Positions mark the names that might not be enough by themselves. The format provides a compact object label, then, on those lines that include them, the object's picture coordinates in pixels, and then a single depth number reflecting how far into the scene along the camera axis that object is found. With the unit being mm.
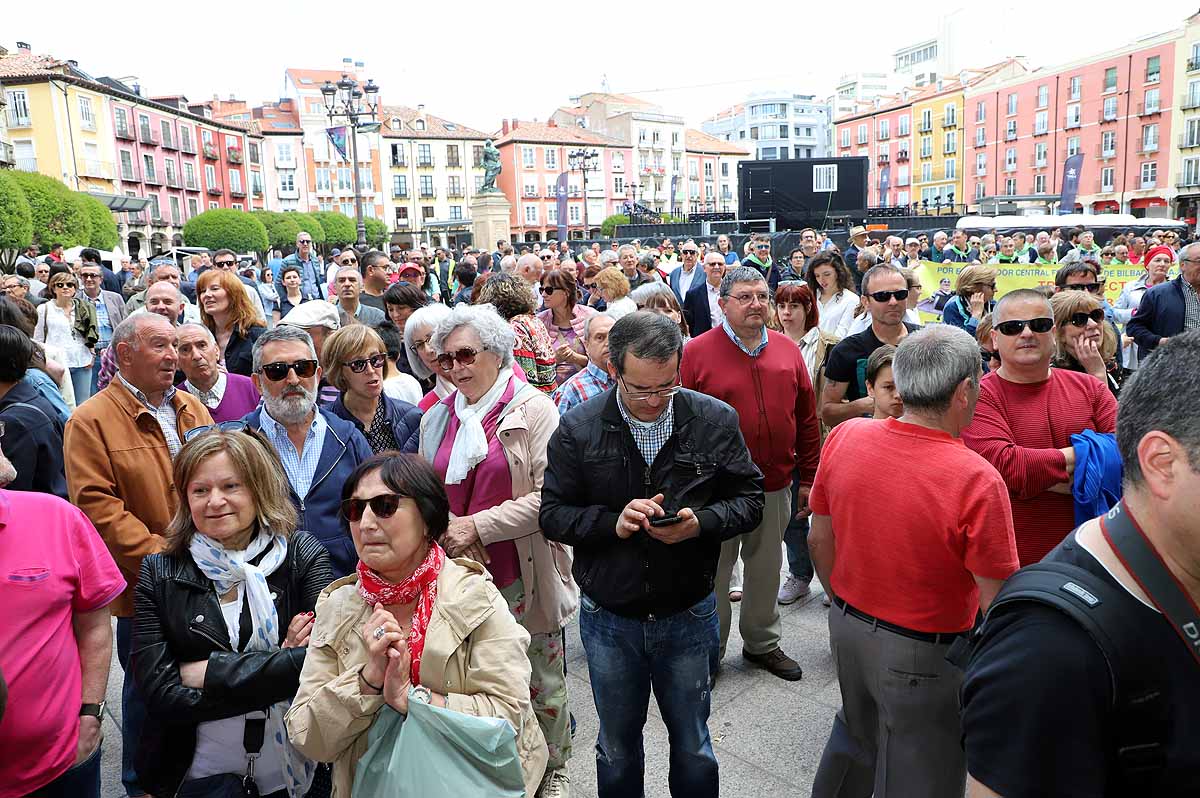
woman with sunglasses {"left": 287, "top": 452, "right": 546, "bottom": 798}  2014
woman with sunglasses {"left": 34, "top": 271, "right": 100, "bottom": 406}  8172
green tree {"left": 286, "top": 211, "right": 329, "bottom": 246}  46906
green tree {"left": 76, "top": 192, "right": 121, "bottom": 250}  29158
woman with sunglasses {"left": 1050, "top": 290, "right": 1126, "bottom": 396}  3477
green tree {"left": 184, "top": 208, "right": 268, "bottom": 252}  40219
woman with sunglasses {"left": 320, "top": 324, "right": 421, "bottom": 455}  3617
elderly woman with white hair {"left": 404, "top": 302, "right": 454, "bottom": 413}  4604
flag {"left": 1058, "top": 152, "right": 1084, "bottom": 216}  30891
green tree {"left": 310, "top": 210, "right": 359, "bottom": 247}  51750
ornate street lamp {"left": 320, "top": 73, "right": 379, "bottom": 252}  17531
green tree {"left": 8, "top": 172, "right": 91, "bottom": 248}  25609
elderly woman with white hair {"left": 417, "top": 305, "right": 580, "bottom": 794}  3012
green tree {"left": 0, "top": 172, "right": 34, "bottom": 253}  22281
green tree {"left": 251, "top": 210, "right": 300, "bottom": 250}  45344
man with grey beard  3004
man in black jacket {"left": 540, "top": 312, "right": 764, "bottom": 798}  2572
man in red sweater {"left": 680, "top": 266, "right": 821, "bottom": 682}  3912
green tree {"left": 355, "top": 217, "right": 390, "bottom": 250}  57238
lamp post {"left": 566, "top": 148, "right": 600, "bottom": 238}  42047
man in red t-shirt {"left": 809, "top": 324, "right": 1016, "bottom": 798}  2246
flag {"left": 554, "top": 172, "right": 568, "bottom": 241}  30116
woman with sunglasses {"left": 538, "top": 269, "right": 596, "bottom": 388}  5762
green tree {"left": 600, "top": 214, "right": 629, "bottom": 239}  48303
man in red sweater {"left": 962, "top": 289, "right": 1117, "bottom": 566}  2758
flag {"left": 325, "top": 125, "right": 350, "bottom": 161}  21141
